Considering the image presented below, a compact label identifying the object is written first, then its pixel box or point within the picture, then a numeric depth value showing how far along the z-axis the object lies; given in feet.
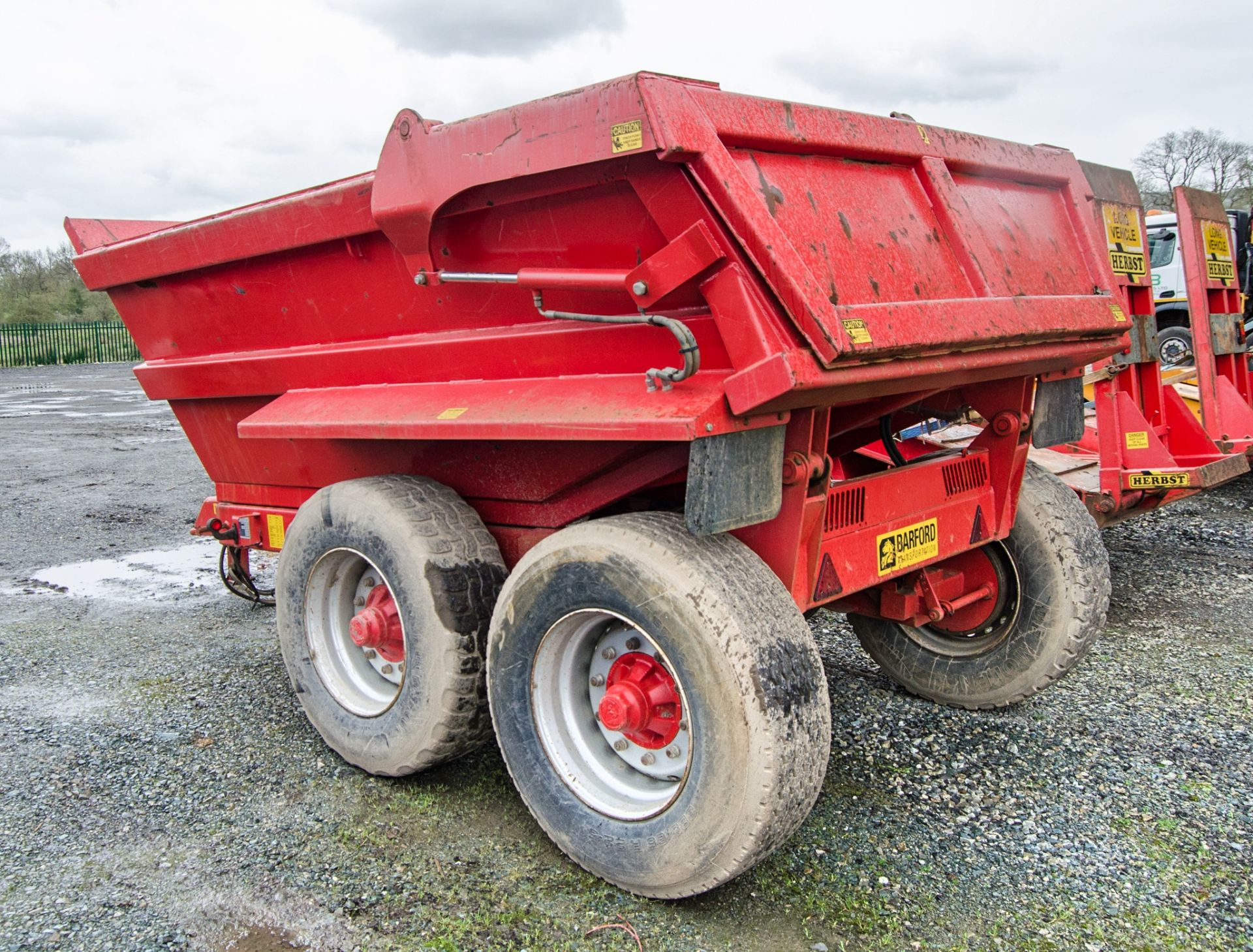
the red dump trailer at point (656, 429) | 7.93
